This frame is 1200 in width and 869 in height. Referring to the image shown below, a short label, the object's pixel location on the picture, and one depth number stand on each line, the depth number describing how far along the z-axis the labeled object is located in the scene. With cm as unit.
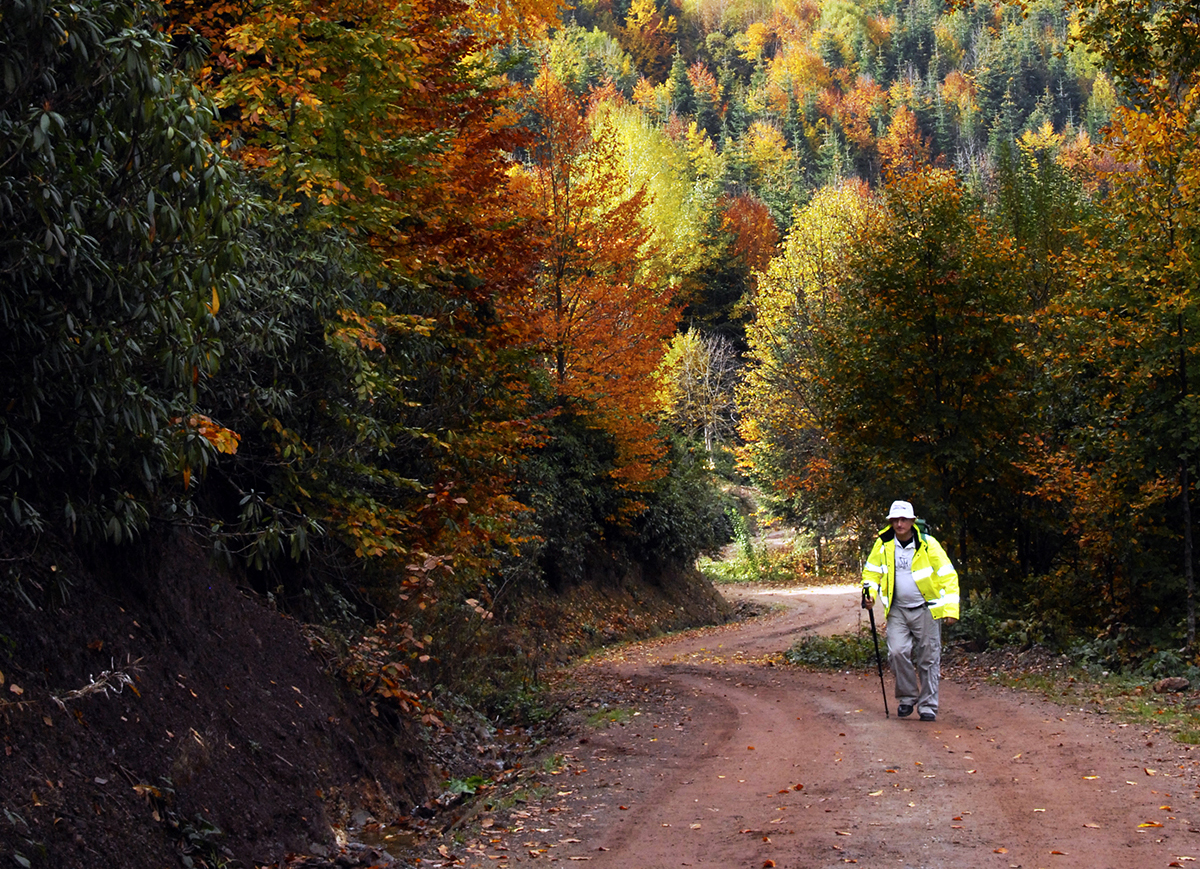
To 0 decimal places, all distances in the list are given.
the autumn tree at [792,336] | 3459
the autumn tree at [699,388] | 5000
